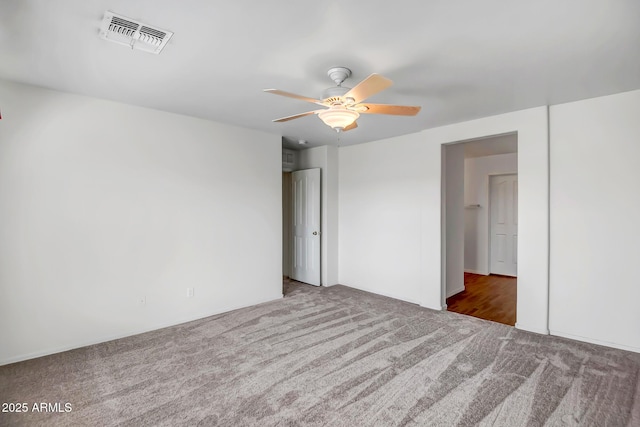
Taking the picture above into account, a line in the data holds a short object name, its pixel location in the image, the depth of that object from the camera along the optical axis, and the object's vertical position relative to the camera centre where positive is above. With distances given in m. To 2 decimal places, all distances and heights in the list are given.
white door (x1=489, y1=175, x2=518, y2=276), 6.31 -0.30
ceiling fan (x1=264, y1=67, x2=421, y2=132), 2.07 +0.76
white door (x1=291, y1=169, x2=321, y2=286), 5.34 -0.28
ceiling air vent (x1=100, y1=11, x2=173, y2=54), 1.78 +1.10
